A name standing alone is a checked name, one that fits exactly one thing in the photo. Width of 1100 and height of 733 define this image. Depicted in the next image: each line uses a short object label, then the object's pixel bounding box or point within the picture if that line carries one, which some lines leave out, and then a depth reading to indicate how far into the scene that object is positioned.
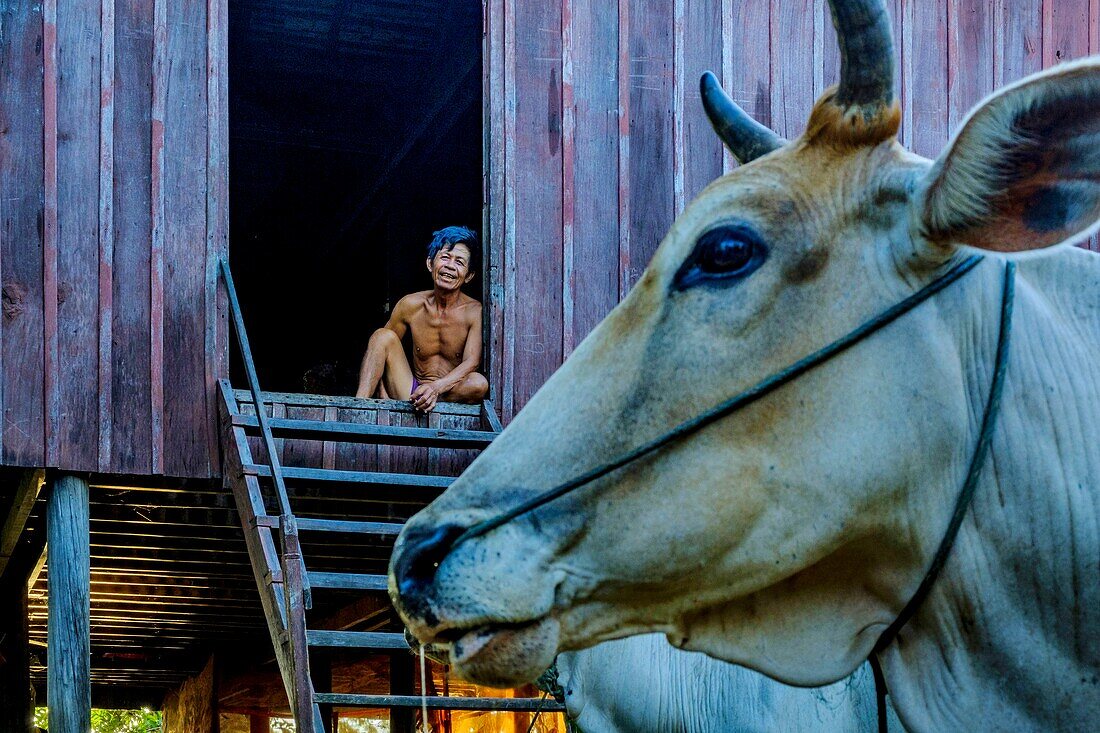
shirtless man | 10.02
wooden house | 8.30
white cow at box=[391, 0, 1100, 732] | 2.42
